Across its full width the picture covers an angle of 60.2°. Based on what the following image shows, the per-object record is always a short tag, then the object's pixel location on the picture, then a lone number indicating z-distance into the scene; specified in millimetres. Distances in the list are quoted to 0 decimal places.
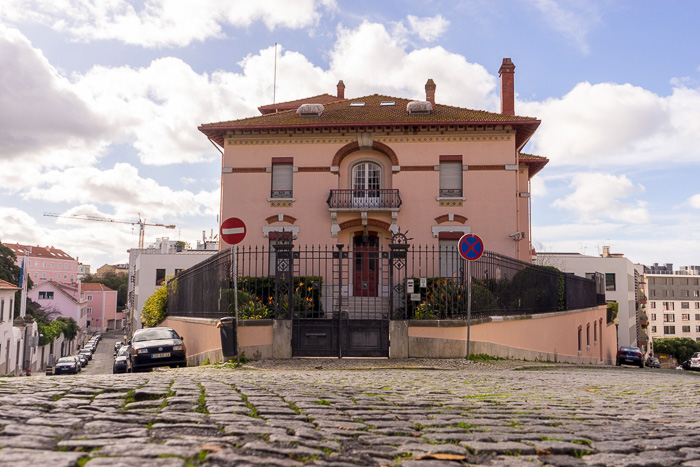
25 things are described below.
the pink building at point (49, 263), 117562
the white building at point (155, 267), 50406
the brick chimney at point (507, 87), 28531
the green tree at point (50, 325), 55388
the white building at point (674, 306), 107312
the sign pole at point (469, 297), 12867
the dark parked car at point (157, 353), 15531
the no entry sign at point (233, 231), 12383
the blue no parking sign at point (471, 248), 13078
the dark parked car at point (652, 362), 52000
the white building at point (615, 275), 51750
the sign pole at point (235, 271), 12366
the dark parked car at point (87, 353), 55972
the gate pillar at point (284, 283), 13250
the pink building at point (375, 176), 25875
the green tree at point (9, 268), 52938
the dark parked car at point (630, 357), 31859
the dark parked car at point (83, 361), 49153
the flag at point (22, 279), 48656
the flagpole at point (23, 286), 48781
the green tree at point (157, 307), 24172
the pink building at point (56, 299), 80000
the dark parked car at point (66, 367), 39162
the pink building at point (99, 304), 102462
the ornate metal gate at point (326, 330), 13180
